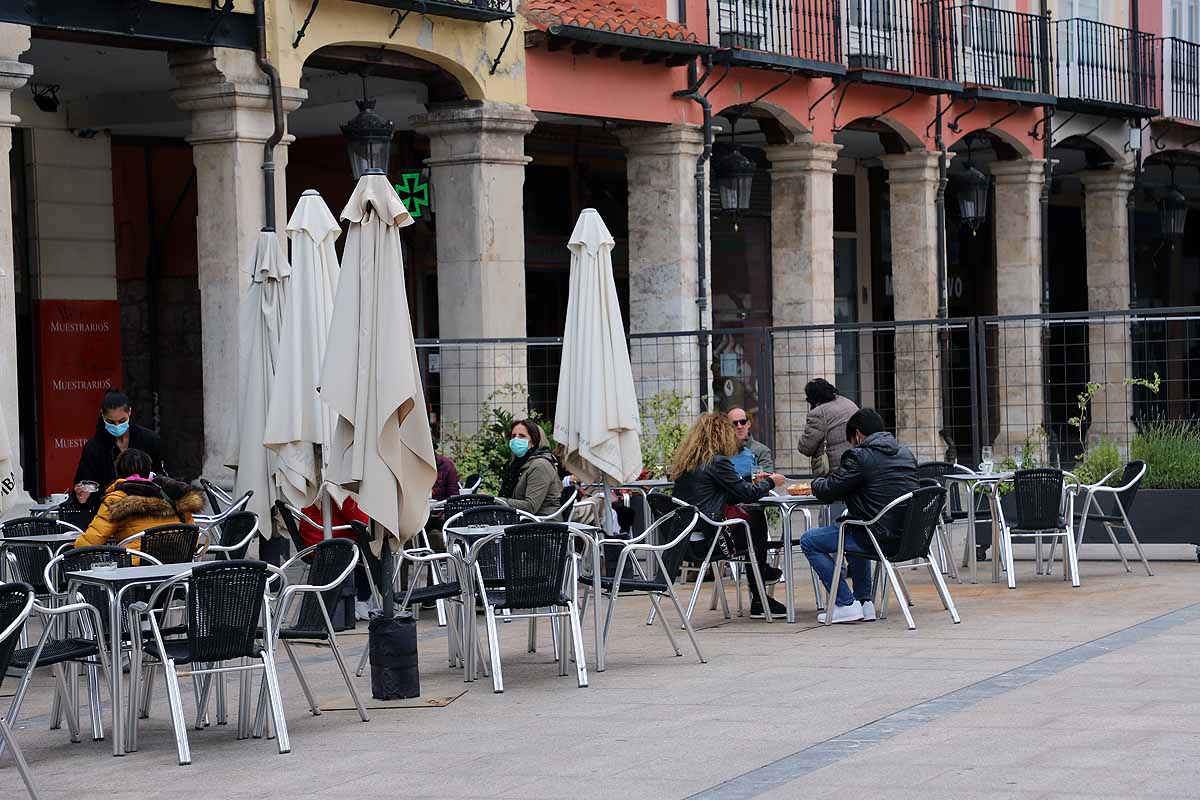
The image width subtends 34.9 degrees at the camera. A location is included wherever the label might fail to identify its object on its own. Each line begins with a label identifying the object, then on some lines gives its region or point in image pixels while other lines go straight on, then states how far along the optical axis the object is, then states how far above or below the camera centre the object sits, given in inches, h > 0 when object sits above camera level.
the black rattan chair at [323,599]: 341.1 -40.6
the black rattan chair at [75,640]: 310.7 -45.0
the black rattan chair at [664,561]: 398.3 -41.4
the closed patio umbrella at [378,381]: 373.1 -1.0
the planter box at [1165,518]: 584.7 -50.0
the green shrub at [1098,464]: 622.8 -34.7
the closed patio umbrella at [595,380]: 514.9 -2.5
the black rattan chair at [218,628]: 314.7 -41.6
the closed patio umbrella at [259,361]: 486.6 +4.6
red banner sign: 752.3 +3.3
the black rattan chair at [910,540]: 445.7 -41.8
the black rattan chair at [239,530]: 424.8 -33.7
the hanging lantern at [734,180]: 792.9 +78.1
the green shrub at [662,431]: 660.1 -22.1
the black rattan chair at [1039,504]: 517.3 -39.4
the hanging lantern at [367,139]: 627.8 +78.3
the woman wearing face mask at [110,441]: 503.8 -15.6
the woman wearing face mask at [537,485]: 525.0 -31.3
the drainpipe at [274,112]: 624.4 +87.8
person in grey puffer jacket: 561.9 -16.6
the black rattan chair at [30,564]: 390.9 -37.0
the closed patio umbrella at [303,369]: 467.2 +2.1
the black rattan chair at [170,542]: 378.0 -32.1
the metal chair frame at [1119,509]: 541.0 -43.9
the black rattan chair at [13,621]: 279.6 -34.9
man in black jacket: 450.3 -28.1
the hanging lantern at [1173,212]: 1046.4 +79.7
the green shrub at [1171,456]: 603.2 -31.7
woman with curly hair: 470.3 -28.8
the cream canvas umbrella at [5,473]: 375.6 -17.3
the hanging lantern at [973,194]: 884.6 +77.6
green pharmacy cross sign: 784.3 +76.1
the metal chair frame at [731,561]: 455.8 -48.1
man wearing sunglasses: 516.1 -24.5
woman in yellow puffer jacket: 384.8 -25.2
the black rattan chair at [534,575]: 374.3 -40.2
